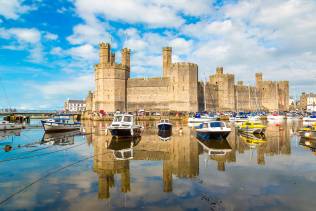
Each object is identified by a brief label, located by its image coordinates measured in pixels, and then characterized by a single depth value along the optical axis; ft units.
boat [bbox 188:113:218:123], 110.22
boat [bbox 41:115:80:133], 81.33
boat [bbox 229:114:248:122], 119.80
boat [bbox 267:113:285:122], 159.98
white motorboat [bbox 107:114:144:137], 58.49
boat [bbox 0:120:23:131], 90.02
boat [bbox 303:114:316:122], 121.43
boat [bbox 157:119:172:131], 75.89
